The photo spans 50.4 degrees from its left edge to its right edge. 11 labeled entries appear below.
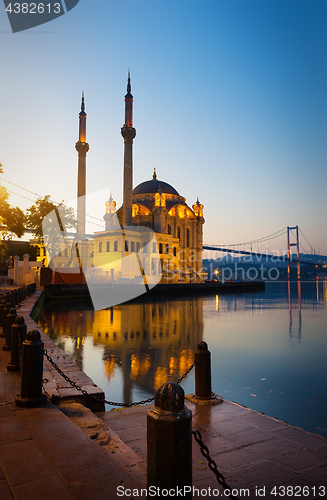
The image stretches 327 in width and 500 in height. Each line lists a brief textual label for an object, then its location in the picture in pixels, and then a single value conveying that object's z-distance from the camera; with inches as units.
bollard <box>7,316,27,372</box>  216.2
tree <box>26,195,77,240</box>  1573.6
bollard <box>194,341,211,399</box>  204.1
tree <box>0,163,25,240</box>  999.8
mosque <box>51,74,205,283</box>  1924.2
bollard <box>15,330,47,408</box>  161.9
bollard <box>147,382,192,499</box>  78.1
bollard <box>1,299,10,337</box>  348.7
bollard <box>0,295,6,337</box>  409.1
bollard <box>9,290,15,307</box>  515.6
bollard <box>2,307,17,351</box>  297.0
